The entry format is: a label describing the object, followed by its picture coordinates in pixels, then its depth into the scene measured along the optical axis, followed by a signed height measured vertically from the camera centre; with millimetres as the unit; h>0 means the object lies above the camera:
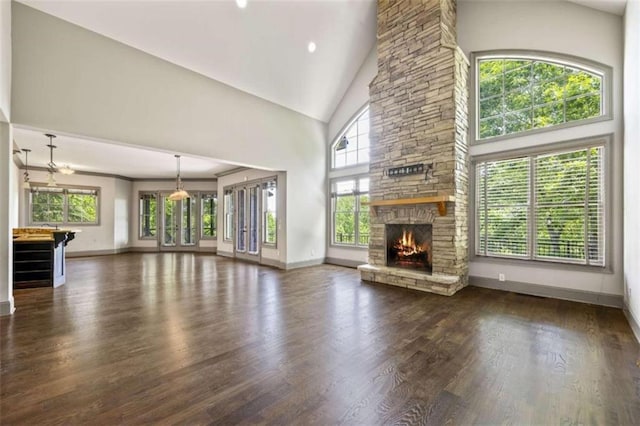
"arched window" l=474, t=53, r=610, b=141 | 4328 +2049
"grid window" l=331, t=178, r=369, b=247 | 7171 +23
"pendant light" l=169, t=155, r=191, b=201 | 8469 +555
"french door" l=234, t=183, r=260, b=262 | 8289 -292
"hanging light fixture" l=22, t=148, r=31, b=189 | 6899 +1430
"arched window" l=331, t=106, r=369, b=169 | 7238 +1858
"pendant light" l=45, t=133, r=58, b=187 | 6201 +994
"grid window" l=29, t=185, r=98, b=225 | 8922 +275
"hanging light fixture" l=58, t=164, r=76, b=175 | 6684 +1044
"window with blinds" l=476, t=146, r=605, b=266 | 4219 +96
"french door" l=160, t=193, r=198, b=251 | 11102 -396
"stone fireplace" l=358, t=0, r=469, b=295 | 4891 +1214
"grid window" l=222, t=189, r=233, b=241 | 9694 -67
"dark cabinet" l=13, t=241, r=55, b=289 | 5090 -926
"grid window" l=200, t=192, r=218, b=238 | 11102 -36
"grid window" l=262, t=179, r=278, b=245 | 7582 +28
